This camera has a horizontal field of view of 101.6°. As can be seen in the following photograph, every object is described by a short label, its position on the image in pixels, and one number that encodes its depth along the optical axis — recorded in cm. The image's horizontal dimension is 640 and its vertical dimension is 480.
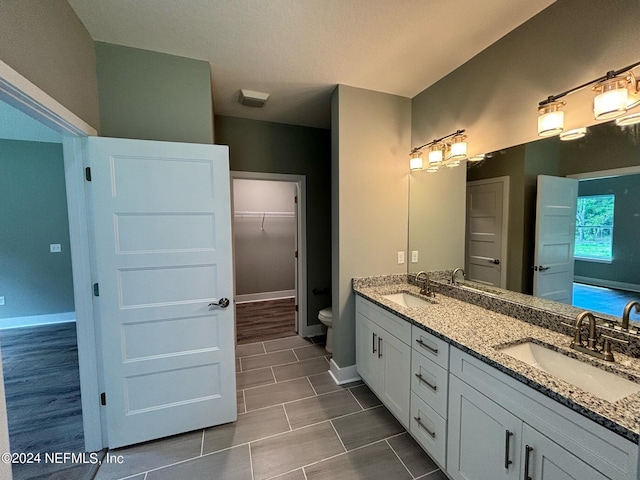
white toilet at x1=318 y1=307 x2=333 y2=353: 296
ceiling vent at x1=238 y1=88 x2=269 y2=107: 245
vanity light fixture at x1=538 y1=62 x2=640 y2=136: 120
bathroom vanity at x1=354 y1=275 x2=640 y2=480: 85
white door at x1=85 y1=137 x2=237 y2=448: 168
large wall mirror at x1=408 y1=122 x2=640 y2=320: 128
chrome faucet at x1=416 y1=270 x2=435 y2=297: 221
